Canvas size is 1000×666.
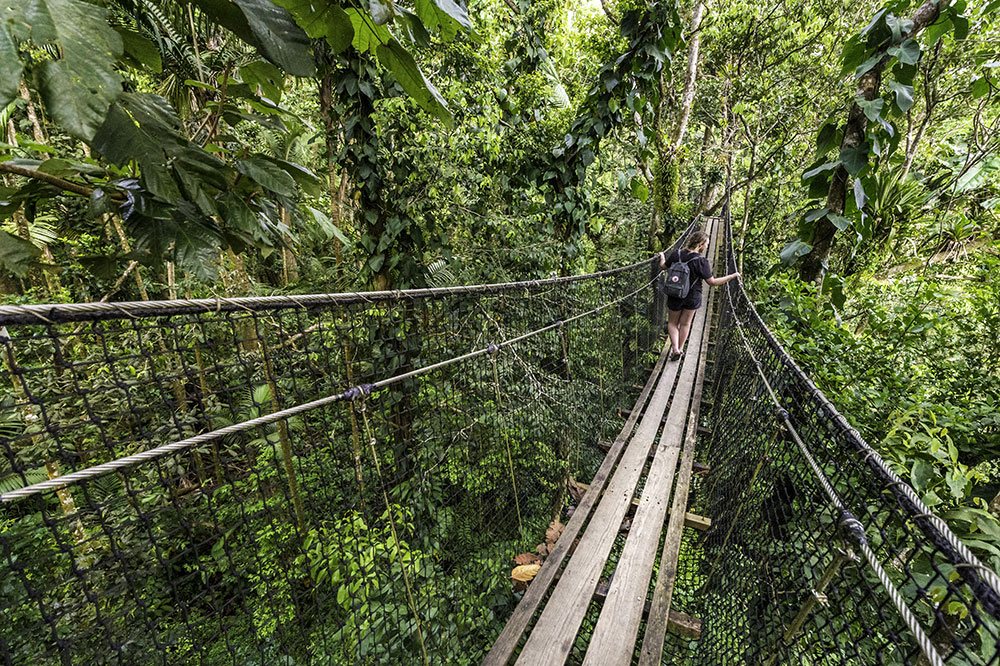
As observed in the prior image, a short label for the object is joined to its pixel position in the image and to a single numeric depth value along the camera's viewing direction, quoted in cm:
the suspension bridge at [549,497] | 81
